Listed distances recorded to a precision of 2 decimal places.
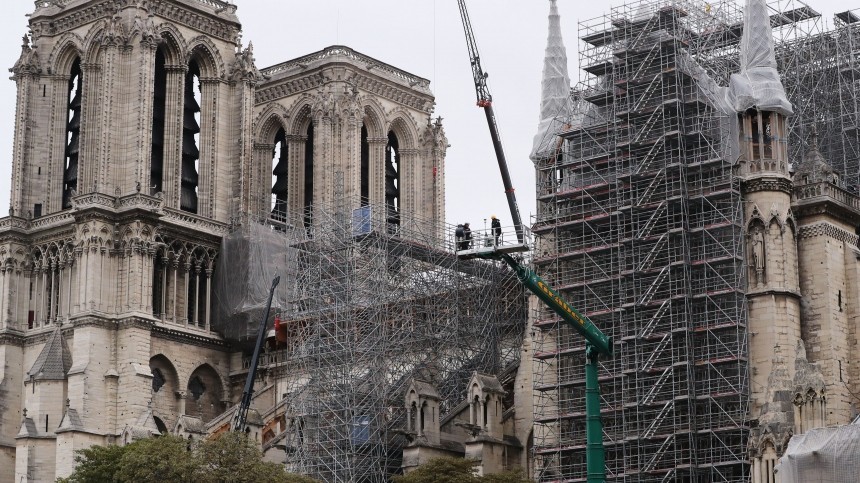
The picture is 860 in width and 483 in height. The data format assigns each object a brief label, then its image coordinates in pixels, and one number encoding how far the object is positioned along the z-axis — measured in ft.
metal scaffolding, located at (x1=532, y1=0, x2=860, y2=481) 234.58
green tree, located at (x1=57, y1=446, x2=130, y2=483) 261.24
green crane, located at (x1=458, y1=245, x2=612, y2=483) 201.57
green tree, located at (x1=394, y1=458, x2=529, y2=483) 237.25
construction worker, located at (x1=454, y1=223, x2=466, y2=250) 237.86
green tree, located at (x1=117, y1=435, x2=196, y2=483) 244.01
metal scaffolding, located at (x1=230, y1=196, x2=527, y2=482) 266.16
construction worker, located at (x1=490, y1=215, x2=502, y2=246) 235.40
